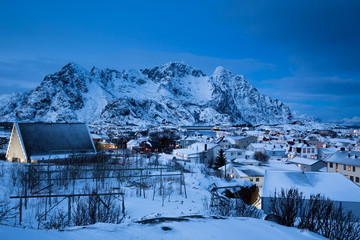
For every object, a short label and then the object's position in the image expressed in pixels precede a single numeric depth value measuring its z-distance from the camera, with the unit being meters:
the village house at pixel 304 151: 61.15
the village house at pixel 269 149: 62.11
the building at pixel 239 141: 79.29
